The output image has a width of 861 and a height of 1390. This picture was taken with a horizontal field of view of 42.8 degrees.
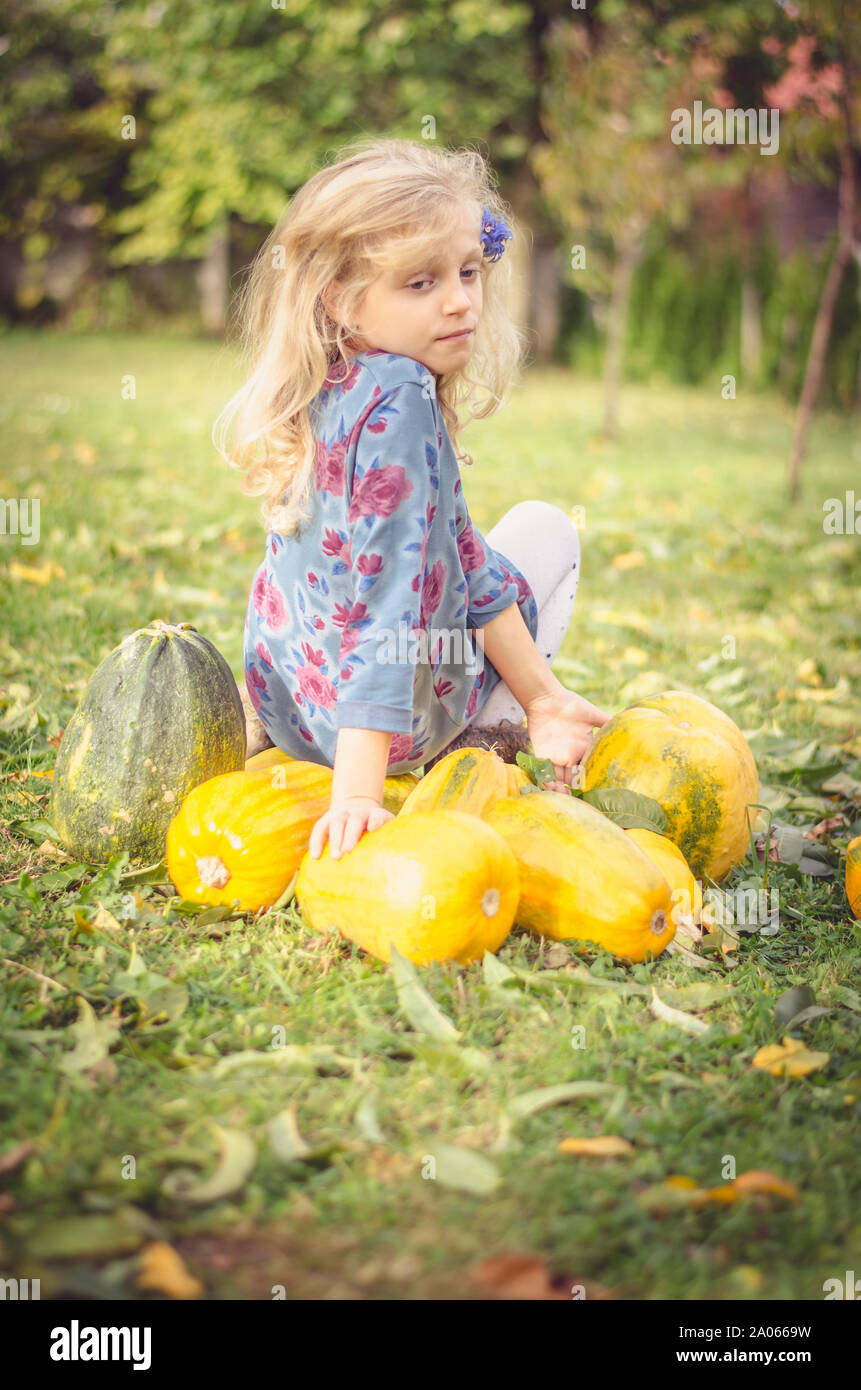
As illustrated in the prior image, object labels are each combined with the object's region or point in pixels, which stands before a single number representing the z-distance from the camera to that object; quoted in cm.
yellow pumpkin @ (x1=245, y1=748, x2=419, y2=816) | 267
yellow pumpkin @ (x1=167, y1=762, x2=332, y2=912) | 235
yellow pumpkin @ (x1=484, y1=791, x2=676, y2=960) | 223
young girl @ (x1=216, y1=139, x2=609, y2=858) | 229
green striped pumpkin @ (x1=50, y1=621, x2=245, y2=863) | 252
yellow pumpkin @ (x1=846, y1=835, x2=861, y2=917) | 257
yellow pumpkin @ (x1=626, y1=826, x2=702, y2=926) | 237
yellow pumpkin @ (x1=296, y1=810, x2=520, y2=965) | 207
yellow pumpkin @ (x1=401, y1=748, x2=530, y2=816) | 239
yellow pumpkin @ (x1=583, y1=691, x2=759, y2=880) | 258
